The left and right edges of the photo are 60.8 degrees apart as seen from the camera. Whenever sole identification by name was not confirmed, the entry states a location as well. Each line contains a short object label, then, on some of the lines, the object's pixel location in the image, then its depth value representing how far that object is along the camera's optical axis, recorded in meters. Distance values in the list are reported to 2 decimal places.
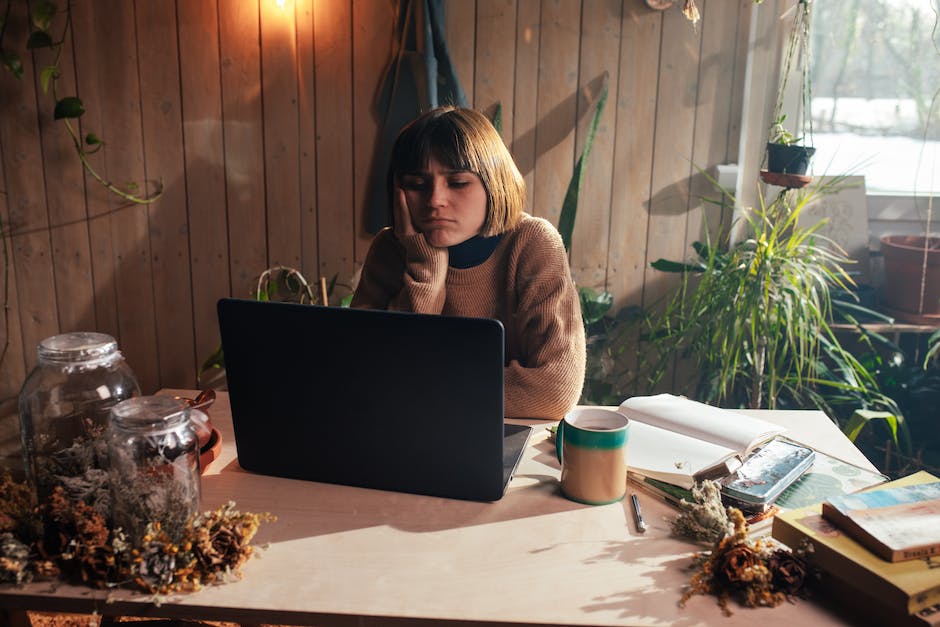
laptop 1.05
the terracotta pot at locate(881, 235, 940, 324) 2.62
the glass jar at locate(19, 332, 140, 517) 1.09
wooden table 0.89
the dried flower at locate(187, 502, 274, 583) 0.95
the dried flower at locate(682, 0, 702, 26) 2.44
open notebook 1.18
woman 1.47
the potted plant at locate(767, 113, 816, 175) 2.42
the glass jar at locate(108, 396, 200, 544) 0.96
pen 1.08
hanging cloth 2.71
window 2.75
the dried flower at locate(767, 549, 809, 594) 0.93
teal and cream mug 1.12
